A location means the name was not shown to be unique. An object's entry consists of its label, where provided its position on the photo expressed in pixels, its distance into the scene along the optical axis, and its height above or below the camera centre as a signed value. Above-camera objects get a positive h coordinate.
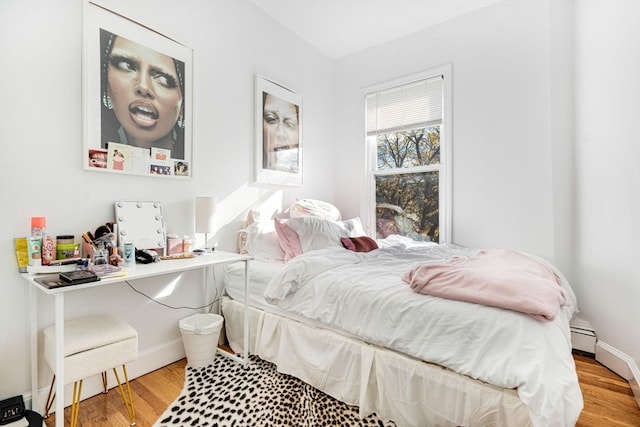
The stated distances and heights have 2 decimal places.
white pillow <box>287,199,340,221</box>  2.86 +0.04
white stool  1.31 -0.61
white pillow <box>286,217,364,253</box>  2.26 -0.14
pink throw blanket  1.24 -0.32
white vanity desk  1.20 -0.37
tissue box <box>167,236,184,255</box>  2.03 -0.21
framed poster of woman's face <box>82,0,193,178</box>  1.73 +0.72
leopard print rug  1.50 -1.01
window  3.03 +0.60
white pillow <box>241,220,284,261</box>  2.36 -0.23
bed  1.13 -0.58
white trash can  1.97 -0.83
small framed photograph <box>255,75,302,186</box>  2.73 +0.76
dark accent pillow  2.35 -0.24
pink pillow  2.26 -0.20
